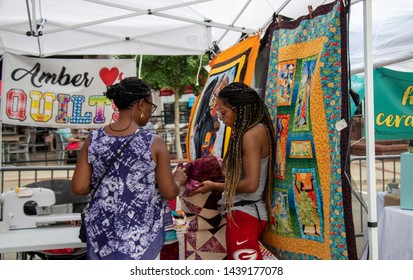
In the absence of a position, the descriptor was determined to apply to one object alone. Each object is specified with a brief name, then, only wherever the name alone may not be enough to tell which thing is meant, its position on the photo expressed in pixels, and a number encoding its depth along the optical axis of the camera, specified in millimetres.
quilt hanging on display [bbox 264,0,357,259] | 2523
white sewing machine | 4074
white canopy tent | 4324
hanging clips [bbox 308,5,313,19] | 2894
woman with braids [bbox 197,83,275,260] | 2877
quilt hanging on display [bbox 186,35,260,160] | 3893
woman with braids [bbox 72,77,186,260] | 2479
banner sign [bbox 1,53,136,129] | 5699
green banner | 5641
